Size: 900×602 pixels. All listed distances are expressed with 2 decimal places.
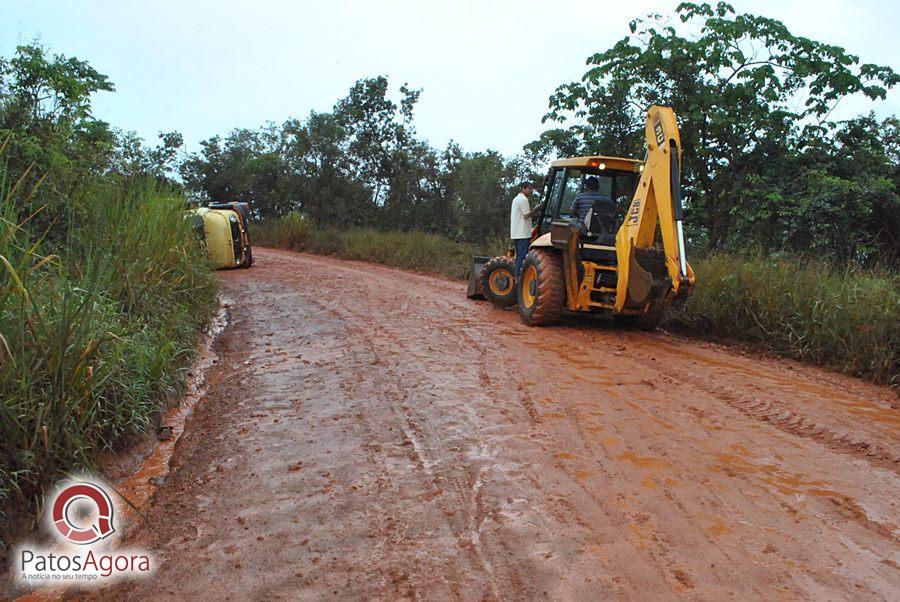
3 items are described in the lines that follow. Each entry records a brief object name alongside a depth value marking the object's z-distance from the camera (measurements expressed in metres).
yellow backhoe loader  6.97
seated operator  8.59
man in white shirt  9.80
